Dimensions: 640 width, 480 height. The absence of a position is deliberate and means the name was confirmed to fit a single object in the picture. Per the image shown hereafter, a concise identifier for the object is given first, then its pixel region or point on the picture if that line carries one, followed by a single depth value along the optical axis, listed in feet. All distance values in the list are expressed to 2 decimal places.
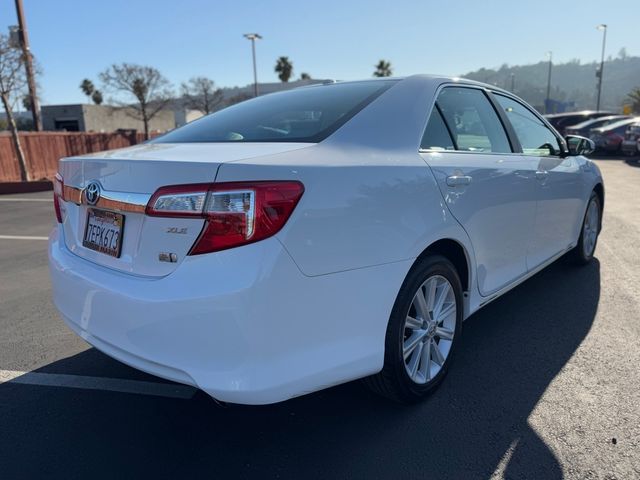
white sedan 6.28
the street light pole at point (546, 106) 175.17
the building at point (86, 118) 156.46
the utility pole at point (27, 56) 52.21
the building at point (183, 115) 187.35
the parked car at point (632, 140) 56.65
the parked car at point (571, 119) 75.16
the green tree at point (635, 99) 160.86
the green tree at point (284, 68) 194.90
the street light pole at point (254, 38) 123.24
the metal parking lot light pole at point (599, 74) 144.97
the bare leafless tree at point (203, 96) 161.48
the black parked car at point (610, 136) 61.77
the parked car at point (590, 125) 68.28
